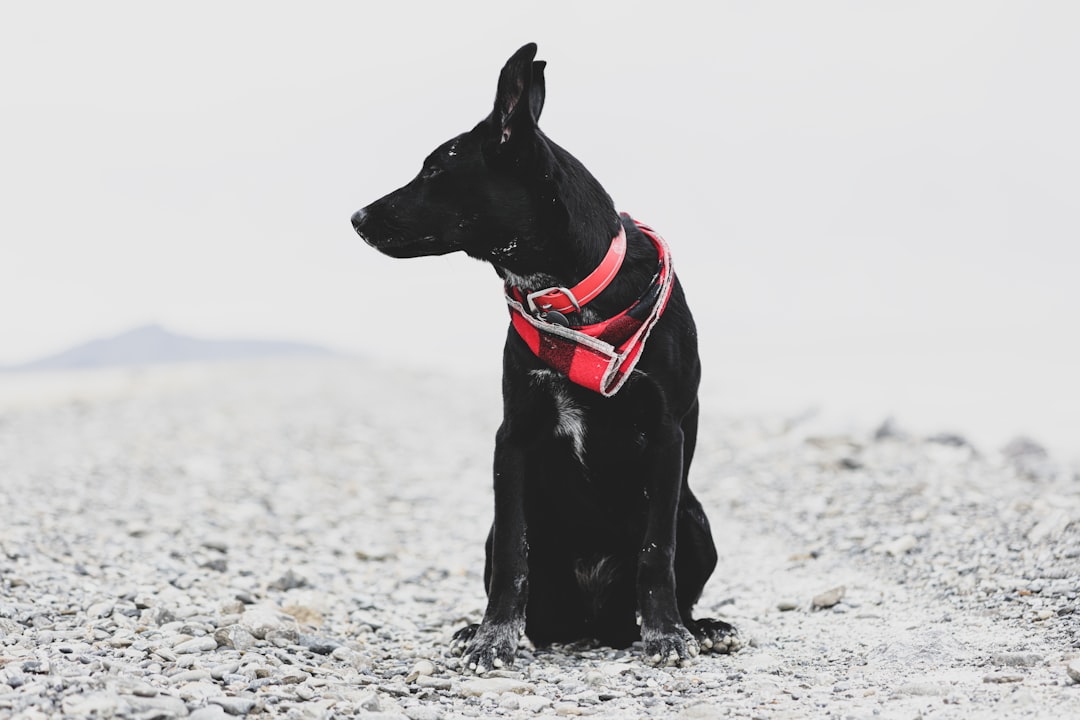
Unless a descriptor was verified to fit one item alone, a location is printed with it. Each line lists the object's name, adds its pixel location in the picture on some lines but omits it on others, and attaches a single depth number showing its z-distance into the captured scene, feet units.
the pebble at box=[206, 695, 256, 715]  11.59
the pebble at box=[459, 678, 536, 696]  14.06
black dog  14.84
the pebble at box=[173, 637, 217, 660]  14.56
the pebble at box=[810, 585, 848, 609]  19.61
